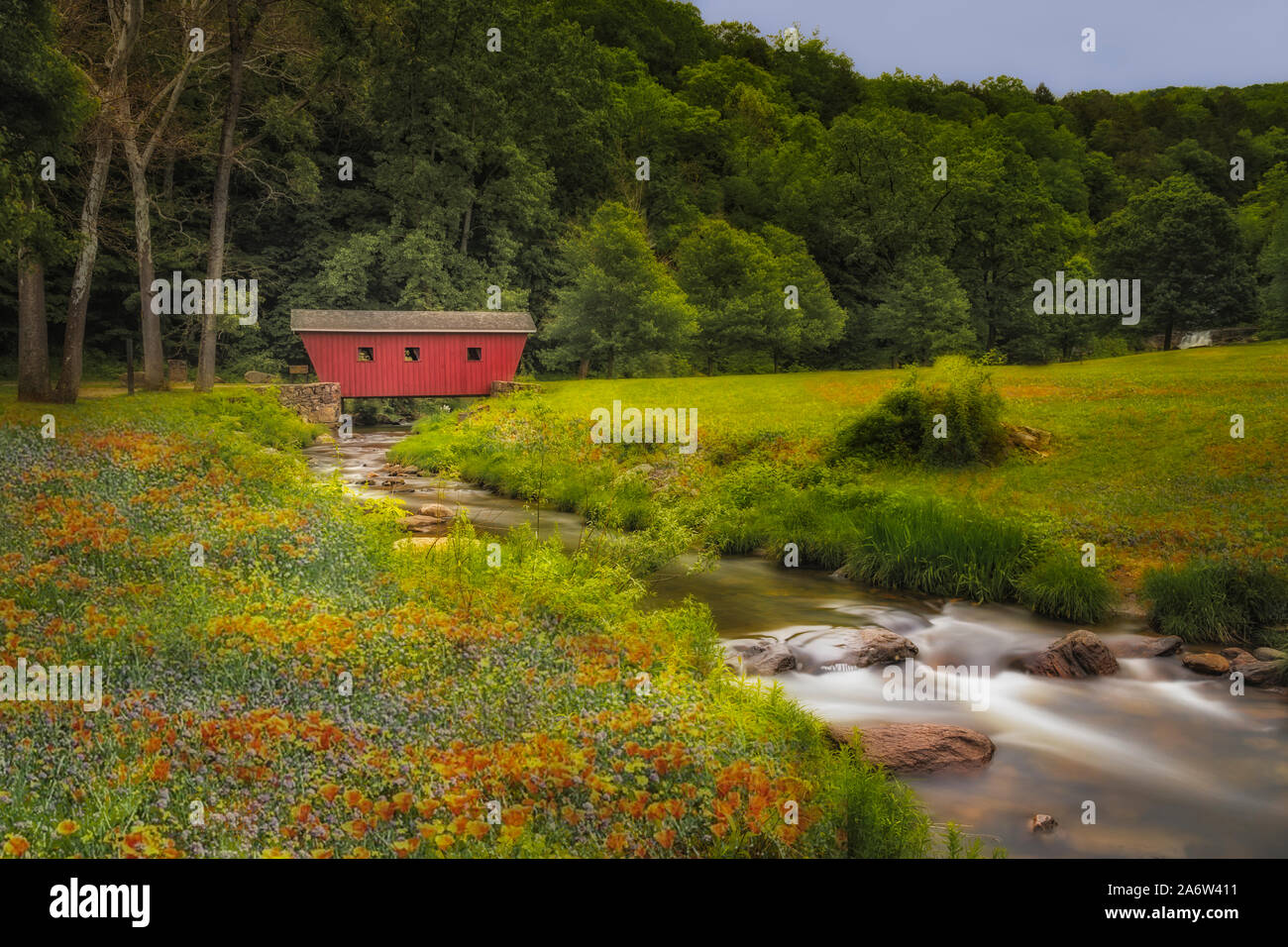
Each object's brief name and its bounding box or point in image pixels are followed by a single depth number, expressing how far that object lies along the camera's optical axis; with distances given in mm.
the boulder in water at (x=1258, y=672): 10140
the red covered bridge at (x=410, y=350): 37125
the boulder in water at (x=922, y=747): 7973
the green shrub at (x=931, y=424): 19719
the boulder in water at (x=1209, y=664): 10492
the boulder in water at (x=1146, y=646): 11055
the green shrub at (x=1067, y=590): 12609
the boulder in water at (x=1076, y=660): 10711
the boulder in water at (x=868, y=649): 11078
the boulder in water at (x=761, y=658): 10500
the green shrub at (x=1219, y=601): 11562
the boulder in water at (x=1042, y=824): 7152
